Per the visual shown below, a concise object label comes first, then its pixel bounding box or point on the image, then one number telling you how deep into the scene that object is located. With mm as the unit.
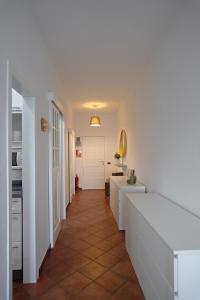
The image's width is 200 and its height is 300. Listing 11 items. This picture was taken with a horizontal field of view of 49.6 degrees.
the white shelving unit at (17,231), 2211
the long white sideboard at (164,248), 1265
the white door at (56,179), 3095
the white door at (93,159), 7801
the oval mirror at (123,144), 5742
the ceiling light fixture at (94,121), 5898
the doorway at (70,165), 5629
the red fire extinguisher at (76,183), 7551
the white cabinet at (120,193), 3561
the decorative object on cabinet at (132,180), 3866
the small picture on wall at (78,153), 7781
